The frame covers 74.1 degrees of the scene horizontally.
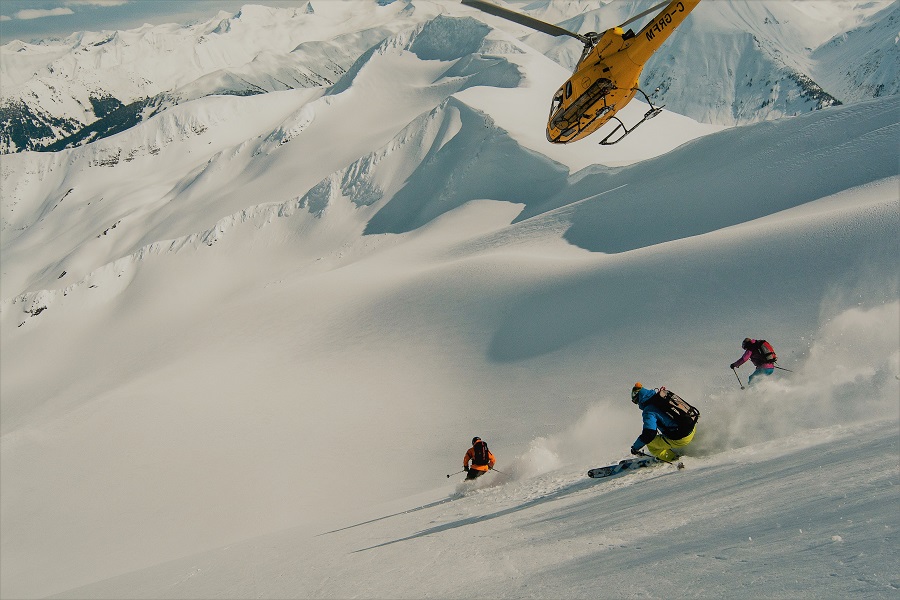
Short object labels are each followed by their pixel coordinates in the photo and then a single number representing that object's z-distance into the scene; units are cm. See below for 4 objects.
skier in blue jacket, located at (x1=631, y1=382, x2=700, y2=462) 953
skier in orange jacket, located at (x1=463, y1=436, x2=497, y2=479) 1408
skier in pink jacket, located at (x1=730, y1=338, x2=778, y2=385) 1263
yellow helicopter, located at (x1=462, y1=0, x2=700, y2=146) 1783
